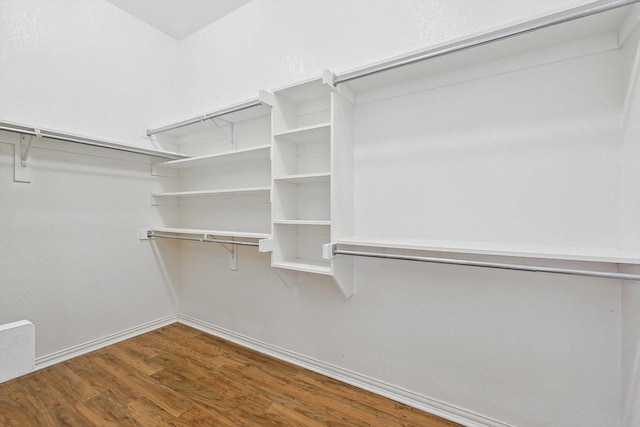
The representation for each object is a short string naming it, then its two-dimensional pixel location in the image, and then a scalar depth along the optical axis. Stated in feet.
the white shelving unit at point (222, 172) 7.40
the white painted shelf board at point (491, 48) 3.92
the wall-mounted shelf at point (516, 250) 3.39
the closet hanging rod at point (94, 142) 6.00
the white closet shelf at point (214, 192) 6.53
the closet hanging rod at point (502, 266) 3.34
